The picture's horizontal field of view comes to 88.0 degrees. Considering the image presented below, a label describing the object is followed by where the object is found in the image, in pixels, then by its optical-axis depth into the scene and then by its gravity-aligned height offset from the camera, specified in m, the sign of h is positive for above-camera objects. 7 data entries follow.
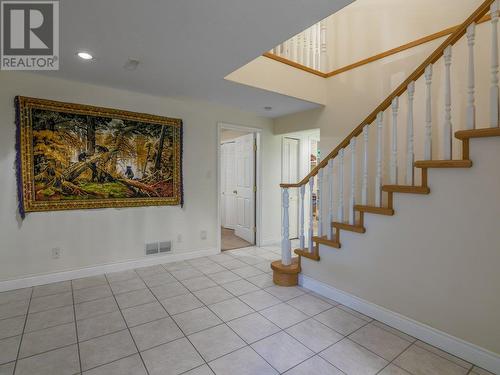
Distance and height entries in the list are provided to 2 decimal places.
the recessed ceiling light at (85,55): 2.38 +1.22
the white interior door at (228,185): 5.75 +0.01
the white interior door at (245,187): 4.82 -0.04
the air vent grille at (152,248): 3.62 -0.87
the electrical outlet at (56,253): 3.01 -0.77
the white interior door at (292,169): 4.99 +0.30
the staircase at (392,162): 1.73 +0.19
